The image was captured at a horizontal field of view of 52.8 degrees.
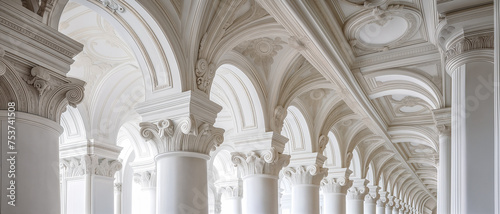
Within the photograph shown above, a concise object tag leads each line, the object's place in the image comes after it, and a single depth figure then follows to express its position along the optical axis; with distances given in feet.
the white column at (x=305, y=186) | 40.16
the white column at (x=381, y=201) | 79.30
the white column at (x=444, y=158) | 30.81
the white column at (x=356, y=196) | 59.93
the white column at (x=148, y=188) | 47.14
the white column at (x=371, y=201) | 69.77
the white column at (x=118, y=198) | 54.24
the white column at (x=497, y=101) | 12.79
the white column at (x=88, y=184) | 37.27
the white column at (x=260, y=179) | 32.48
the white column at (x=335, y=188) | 50.01
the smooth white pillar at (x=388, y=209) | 86.17
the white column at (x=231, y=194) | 59.41
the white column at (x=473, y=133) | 15.67
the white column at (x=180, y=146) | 23.06
